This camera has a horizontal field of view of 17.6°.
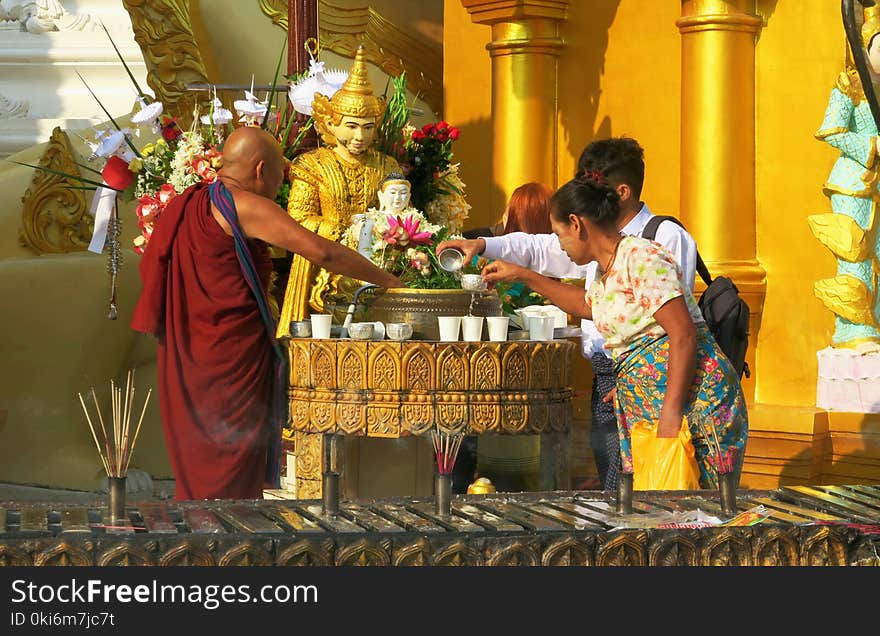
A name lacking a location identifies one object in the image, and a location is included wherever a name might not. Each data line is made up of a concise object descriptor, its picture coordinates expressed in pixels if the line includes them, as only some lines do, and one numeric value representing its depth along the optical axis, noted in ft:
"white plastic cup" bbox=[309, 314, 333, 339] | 27.52
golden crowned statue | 30.95
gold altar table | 26.34
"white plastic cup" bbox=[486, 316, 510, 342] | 27.11
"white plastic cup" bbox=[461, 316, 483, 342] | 26.95
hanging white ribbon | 33.20
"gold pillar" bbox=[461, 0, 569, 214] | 38.53
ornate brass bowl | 27.55
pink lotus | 29.47
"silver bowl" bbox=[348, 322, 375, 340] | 26.93
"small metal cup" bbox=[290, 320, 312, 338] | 28.08
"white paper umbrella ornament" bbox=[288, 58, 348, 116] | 32.14
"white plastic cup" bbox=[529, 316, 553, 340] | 28.19
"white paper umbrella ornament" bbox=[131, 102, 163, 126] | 32.46
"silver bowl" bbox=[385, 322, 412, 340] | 26.71
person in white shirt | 23.45
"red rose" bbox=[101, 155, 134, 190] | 32.14
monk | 24.99
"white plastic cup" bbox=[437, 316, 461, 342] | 26.82
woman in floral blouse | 20.19
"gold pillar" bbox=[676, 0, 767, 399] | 34.30
